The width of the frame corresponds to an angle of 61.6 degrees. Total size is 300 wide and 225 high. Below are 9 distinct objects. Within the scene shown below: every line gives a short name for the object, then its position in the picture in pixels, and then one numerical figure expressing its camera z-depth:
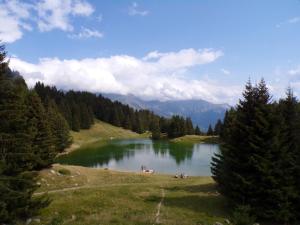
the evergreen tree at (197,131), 127.96
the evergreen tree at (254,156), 19.01
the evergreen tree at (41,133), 31.78
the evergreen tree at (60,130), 64.96
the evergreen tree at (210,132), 120.66
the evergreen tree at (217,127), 112.69
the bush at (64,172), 31.99
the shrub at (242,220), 11.91
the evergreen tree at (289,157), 18.72
